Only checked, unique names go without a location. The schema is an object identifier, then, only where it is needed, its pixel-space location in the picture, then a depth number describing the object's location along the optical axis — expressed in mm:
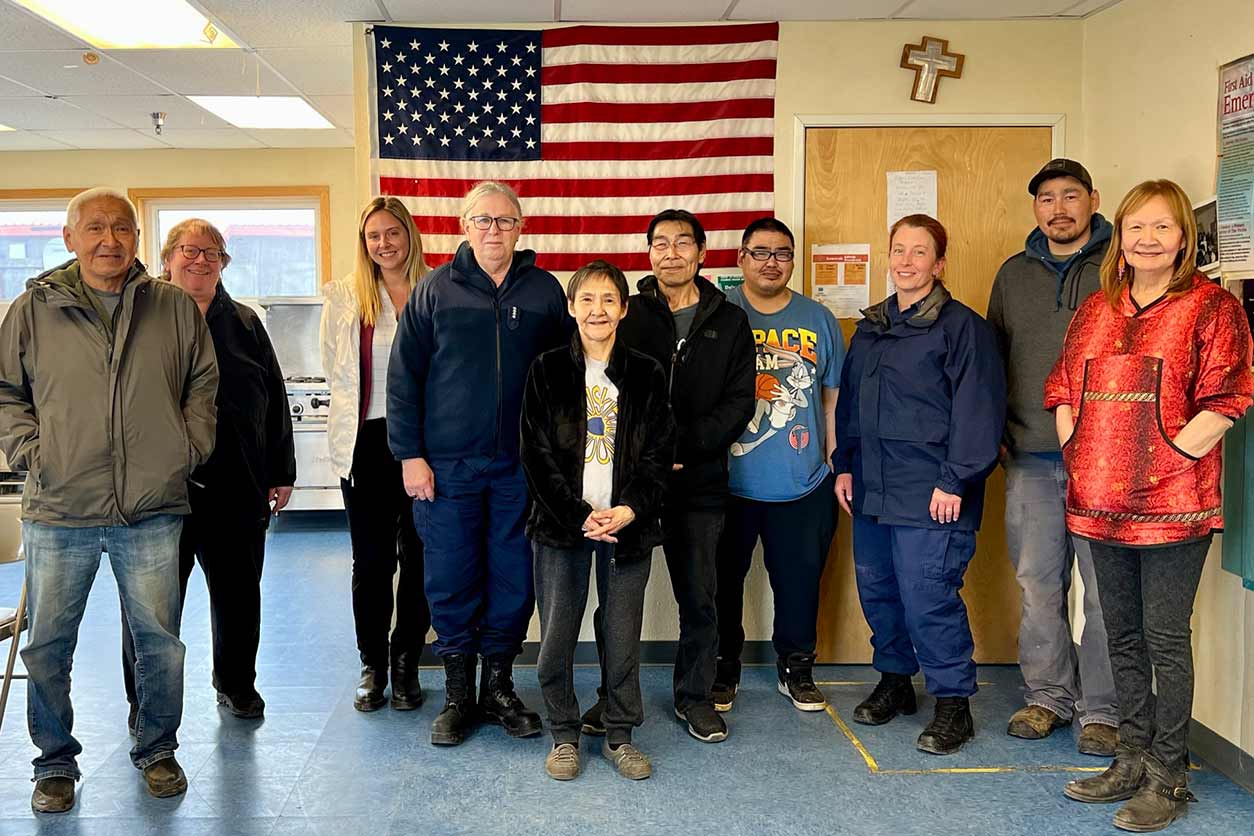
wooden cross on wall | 4152
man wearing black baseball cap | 3322
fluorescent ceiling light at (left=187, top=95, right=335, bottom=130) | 6309
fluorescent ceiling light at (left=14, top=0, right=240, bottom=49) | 4676
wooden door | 4180
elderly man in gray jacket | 2775
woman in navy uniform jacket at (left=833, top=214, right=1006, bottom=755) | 3252
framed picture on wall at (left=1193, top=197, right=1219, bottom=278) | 3252
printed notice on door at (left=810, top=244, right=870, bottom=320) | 4211
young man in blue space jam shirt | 3617
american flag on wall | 4176
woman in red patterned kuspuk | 2738
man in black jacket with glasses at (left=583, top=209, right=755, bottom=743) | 3357
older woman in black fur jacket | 3039
